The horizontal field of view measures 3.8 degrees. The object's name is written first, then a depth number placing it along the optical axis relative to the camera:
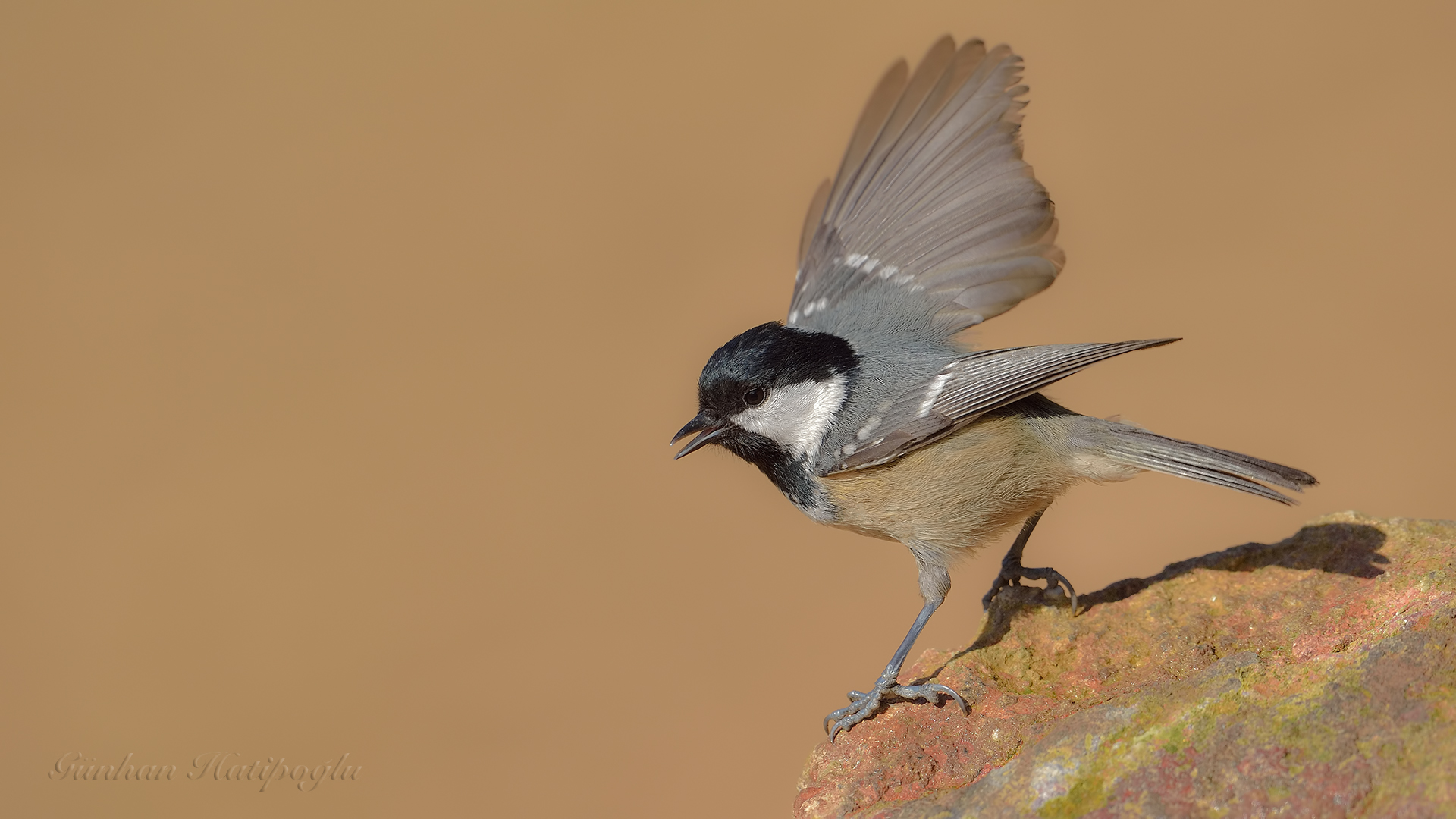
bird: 4.07
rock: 4.01
